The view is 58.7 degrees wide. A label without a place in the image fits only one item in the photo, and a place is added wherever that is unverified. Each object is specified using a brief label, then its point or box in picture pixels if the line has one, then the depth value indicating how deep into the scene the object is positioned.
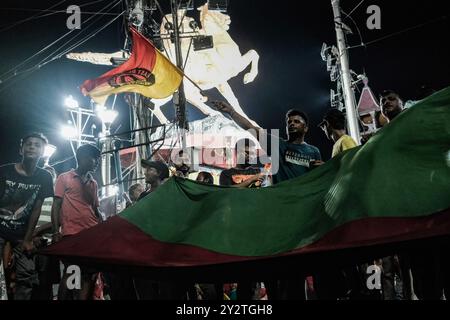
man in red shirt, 4.77
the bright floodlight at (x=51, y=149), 18.20
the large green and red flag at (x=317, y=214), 2.25
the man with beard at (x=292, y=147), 4.27
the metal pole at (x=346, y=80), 10.47
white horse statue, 24.23
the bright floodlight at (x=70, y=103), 20.58
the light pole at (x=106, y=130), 17.36
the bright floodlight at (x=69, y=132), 20.56
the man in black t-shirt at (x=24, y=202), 4.27
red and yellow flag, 9.19
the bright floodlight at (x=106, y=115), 17.42
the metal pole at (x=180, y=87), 11.53
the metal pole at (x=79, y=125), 20.58
